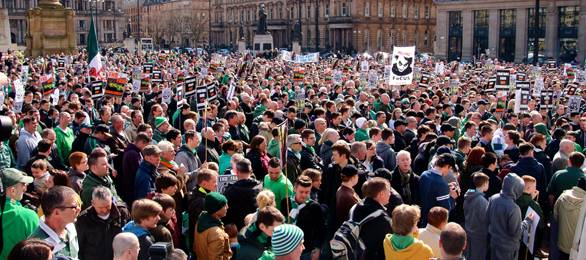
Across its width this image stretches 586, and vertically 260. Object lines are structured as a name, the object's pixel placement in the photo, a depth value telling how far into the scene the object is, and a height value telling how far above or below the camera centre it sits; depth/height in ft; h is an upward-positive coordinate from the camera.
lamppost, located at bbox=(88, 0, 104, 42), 411.75 +28.96
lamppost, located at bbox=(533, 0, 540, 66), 143.02 +5.45
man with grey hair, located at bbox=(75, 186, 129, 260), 21.42 -5.33
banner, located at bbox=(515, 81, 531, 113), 52.08 -2.92
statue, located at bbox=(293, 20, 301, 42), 314.67 +15.44
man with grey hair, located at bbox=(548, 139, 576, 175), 34.85 -4.99
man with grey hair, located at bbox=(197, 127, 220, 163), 36.96 -4.77
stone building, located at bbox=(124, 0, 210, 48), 393.29 +25.05
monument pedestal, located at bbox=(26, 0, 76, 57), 135.95 +7.31
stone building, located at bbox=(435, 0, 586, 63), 217.15 +11.45
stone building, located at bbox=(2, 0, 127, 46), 405.59 +29.52
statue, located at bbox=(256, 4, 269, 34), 242.58 +14.67
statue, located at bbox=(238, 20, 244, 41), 405.59 +19.69
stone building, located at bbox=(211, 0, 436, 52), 331.36 +20.27
